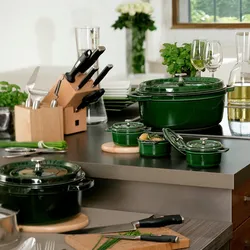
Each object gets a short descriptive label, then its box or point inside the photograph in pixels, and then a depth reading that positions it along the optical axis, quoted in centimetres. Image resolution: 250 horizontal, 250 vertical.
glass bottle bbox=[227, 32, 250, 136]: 314
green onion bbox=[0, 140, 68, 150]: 287
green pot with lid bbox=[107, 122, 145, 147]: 280
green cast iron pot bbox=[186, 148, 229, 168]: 251
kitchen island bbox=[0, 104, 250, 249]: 247
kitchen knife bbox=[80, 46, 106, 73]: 305
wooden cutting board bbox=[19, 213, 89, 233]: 235
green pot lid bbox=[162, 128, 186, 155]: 263
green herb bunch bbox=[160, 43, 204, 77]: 365
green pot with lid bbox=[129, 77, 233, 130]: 305
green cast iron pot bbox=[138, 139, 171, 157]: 268
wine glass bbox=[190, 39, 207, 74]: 347
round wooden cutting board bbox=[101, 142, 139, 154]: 279
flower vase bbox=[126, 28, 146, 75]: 605
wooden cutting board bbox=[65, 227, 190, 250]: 216
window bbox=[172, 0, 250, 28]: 688
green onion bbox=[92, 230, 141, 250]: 215
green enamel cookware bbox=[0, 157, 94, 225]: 235
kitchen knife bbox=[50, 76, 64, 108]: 309
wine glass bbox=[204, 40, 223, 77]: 350
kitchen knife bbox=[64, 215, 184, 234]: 231
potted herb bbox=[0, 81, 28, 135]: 324
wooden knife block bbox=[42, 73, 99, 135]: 315
